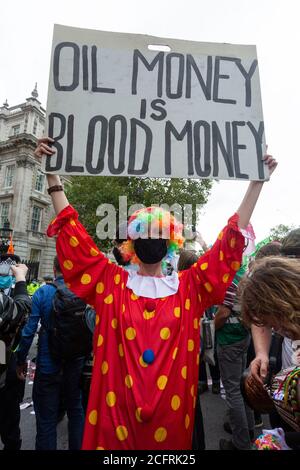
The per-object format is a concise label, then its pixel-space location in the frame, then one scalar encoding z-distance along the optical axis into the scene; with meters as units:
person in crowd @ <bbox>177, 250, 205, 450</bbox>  1.91
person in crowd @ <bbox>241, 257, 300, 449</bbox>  1.21
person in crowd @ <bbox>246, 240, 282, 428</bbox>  2.23
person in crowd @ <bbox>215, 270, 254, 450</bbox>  2.87
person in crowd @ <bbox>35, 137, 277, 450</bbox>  1.39
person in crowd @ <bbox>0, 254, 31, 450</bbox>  2.12
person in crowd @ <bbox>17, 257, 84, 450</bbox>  2.49
